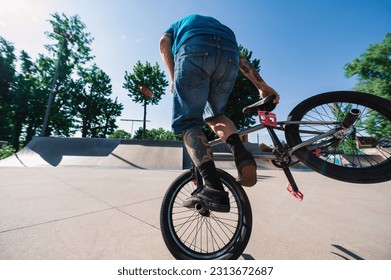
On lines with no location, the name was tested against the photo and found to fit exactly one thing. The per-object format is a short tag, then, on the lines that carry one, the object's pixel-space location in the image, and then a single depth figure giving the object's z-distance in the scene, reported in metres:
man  1.17
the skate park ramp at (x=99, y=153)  8.92
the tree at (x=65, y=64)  26.34
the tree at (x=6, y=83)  24.34
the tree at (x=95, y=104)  30.05
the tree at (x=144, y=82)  27.95
